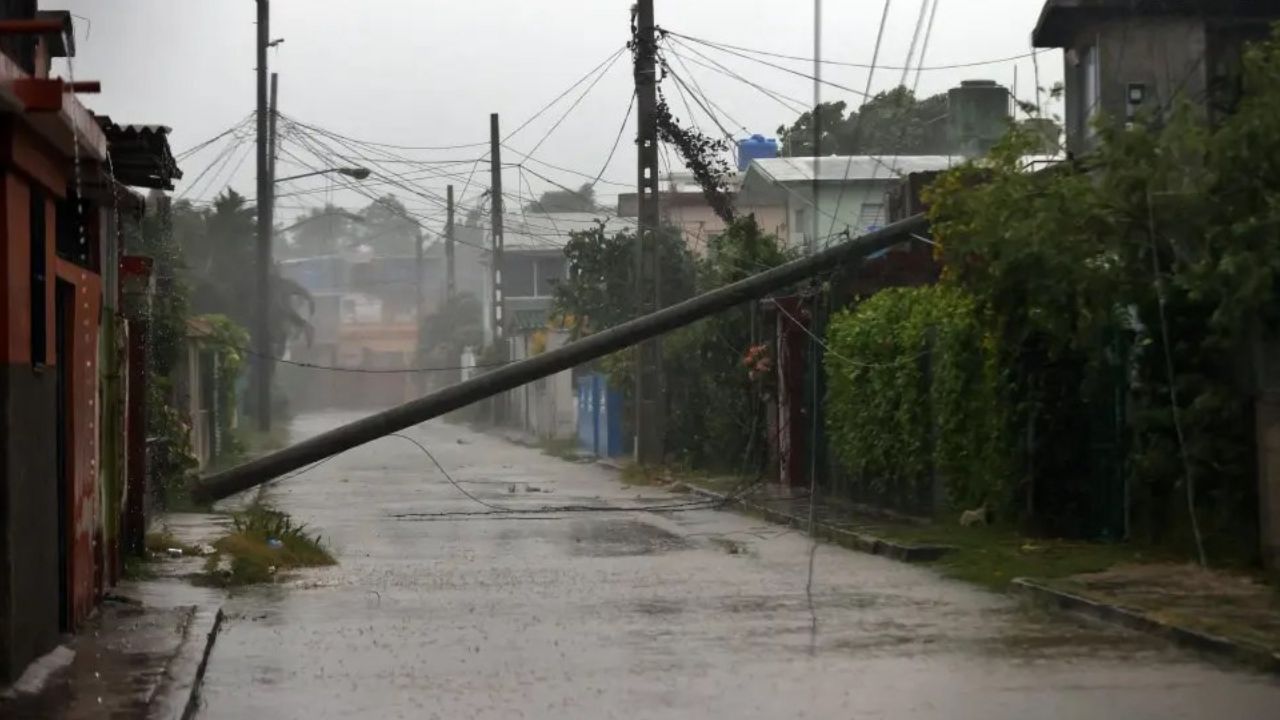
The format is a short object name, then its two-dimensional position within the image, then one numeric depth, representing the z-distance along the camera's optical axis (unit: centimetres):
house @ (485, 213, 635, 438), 6450
